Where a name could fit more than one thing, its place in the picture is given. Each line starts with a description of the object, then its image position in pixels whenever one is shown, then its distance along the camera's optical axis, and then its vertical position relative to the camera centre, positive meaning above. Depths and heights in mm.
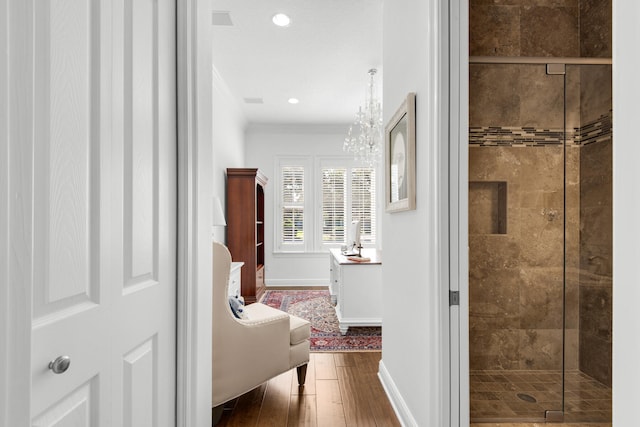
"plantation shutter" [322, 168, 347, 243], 6766 +99
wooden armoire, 5152 -206
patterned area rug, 3438 -1261
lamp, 3457 -64
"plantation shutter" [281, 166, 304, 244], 6703 +95
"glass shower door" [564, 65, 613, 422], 2357 -183
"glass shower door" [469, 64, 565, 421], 2562 -100
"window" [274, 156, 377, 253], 6703 +167
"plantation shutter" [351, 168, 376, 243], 6812 +191
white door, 765 +25
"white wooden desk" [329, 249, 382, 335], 3686 -833
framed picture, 1880 +298
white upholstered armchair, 2109 -833
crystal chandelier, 4625 +1071
